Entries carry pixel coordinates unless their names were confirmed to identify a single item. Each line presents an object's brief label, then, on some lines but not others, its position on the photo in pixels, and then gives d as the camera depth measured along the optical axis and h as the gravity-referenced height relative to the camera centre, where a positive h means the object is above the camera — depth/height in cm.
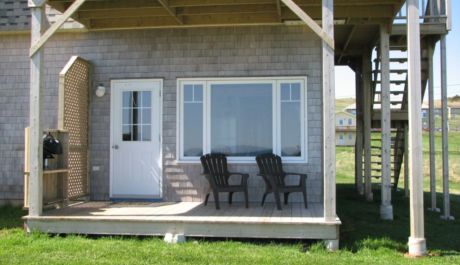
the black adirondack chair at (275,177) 643 -42
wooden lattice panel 700 +40
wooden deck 553 -84
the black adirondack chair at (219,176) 660 -41
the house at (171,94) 711 +74
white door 762 +8
